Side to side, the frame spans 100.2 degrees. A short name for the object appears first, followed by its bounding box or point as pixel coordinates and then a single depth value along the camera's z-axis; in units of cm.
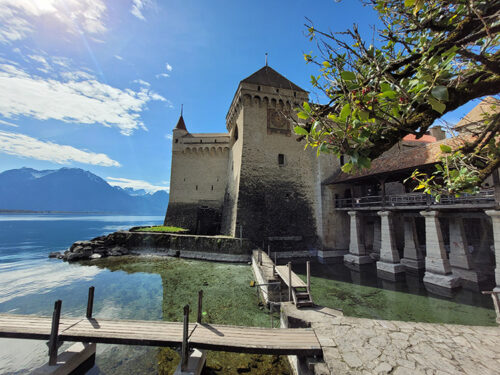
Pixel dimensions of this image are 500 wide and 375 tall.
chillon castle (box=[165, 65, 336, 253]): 1533
